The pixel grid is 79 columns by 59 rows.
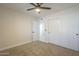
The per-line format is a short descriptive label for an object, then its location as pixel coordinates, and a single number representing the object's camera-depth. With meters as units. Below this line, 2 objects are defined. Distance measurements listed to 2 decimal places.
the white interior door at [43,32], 3.65
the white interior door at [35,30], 4.00
